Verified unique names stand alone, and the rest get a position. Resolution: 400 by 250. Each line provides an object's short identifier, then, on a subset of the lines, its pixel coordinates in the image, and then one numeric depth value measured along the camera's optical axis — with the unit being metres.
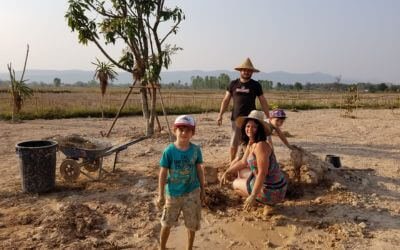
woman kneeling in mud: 3.86
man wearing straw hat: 5.48
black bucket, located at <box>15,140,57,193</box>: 5.12
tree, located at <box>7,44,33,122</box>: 12.67
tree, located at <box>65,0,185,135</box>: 8.65
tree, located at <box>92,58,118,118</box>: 12.33
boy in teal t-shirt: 3.19
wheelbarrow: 5.51
